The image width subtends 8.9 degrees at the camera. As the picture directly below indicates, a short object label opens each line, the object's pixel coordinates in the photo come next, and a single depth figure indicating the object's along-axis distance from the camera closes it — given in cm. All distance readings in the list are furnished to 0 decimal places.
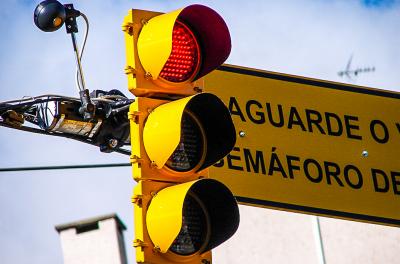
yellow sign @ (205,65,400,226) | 1264
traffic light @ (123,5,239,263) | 1082
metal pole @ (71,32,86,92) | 1202
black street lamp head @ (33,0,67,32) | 1185
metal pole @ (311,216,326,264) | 3563
